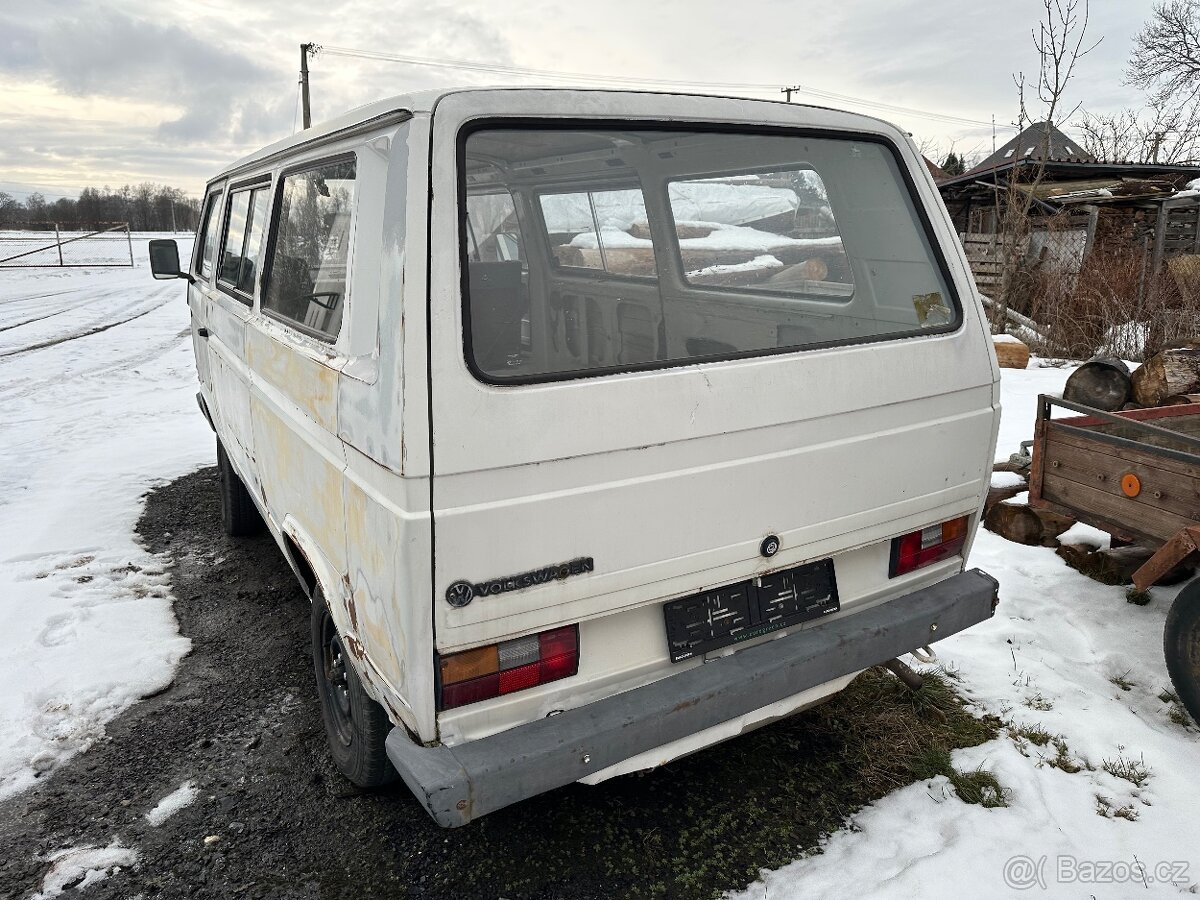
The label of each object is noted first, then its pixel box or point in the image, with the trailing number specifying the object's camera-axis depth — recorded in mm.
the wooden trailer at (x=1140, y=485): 2969
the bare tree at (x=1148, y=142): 19188
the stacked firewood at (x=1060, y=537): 4043
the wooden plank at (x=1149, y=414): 3761
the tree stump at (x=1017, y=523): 4500
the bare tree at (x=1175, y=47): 22266
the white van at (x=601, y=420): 1892
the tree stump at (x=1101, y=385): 5484
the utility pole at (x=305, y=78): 23766
